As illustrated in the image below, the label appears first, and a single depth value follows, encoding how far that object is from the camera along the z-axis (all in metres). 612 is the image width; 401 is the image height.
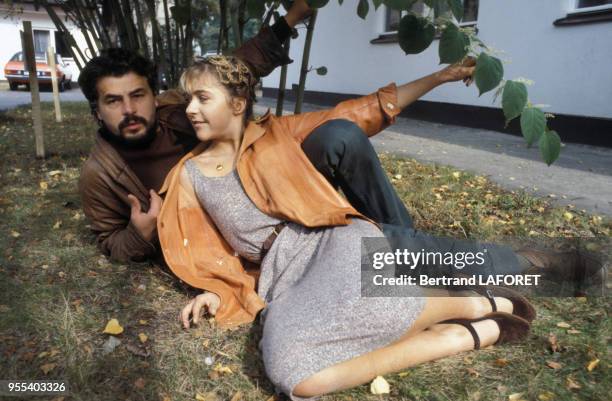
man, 2.39
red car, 19.20
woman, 1.81
